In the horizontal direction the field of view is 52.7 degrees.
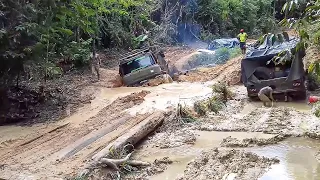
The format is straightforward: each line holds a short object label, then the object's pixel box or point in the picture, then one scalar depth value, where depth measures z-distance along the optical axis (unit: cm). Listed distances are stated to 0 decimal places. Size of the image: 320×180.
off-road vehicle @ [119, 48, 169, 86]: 1402
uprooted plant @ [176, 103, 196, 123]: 880
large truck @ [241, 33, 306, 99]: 1035
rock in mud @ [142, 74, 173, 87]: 1382
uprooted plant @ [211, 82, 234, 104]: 1089
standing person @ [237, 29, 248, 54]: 1818
